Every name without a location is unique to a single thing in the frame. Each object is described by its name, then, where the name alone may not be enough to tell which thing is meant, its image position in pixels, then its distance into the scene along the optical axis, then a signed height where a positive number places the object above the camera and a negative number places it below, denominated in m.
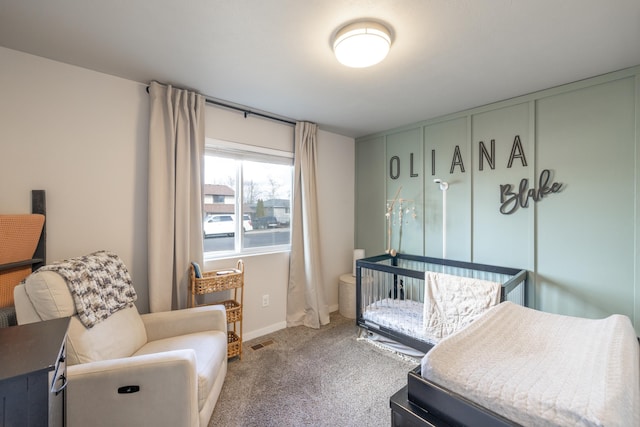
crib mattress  2.23 -0.95
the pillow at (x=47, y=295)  1.32 -0.41
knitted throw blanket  1.43 -0.42
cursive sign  2.24 +0.18
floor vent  2.53 -1.27
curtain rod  2.45 +1.03
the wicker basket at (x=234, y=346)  2.28 -1.14
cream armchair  1.21 -0.78
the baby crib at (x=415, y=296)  1.97 -0.74
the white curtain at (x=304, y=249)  3.00 -0.40
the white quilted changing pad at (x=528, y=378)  0.79 -0.57
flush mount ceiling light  1.44 +0.95
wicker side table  2.14 -0.62
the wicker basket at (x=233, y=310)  2.34 -0.85
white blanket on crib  1.85 -0.65
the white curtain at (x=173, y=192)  2.08 +0.18
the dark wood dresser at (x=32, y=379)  0.74 -0.48
